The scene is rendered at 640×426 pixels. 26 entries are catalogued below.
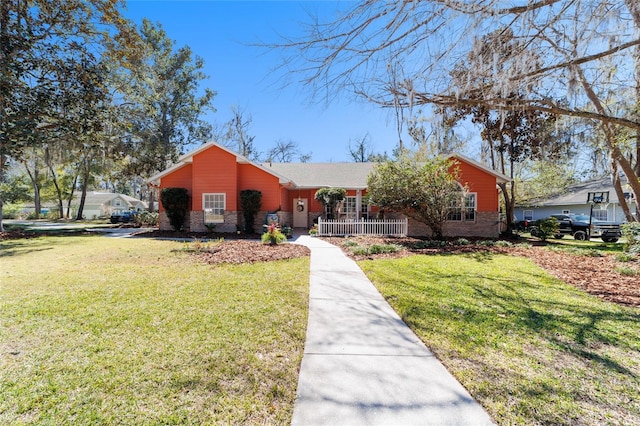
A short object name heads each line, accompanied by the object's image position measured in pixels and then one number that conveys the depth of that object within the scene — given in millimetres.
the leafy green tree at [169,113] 22656
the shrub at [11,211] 36312
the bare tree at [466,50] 3590
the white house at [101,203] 44781
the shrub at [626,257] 8484
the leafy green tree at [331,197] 15660
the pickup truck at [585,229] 15188
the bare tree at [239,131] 30984
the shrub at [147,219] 20547
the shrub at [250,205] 15266
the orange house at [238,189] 15336
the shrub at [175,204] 15680
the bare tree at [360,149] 36191
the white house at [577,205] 22547
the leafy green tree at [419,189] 12156
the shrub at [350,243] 11327
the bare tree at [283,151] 36531
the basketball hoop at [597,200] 14982
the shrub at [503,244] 12141
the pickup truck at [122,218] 26188
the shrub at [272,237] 11078
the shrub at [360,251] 9680
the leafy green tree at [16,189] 39853
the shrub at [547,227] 13934
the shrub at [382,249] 10062
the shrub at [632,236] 8461
